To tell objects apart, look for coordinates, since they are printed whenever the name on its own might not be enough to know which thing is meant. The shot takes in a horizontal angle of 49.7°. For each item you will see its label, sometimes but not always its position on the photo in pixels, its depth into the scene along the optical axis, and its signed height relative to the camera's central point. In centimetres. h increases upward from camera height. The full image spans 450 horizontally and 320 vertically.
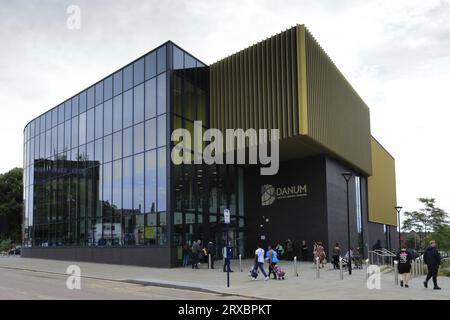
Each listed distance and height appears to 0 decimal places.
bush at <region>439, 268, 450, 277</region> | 2807 -410
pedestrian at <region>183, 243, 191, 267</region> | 2959 -281
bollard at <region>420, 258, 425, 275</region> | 2631 -351
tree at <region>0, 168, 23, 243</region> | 6662 +201
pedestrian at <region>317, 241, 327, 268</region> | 2739 -282
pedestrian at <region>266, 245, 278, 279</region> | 2184 -244
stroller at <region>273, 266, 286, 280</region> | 2156 -294
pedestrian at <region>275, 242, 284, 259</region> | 3155 -288
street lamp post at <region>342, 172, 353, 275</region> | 2405 -301
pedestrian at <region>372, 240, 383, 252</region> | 4131 -356
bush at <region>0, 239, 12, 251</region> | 6898 -497
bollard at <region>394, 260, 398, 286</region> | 1892 -263
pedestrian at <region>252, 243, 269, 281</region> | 2164 -254
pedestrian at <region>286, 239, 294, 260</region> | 3441 -302
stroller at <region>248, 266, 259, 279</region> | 2165 -298
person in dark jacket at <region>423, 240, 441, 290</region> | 1738 -200
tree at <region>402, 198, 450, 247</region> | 7107 -272
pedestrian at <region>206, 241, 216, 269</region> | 2842 -254
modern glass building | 3027 +357
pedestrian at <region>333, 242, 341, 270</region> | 2698 -281
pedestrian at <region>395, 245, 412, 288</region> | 1845 -225
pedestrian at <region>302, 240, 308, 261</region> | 3406 -317
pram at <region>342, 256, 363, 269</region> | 2873 -340
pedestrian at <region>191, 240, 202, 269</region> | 2844 -271
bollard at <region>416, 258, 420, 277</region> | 2522 -328
